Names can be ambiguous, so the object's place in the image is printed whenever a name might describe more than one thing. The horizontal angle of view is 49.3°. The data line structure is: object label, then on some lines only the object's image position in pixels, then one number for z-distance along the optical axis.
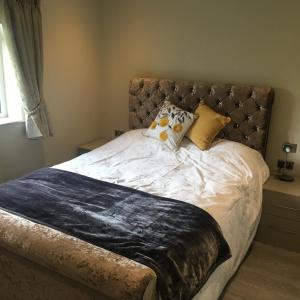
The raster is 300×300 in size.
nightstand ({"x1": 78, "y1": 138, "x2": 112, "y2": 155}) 3.69
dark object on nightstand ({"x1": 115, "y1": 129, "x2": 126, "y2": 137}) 3.94
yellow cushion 3.00
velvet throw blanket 1.54
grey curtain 2.64
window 2.90
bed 1.38
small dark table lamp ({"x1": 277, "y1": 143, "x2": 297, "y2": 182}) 2.93
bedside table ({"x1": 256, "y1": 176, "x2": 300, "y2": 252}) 2.65
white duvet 2.11
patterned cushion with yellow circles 3.07
